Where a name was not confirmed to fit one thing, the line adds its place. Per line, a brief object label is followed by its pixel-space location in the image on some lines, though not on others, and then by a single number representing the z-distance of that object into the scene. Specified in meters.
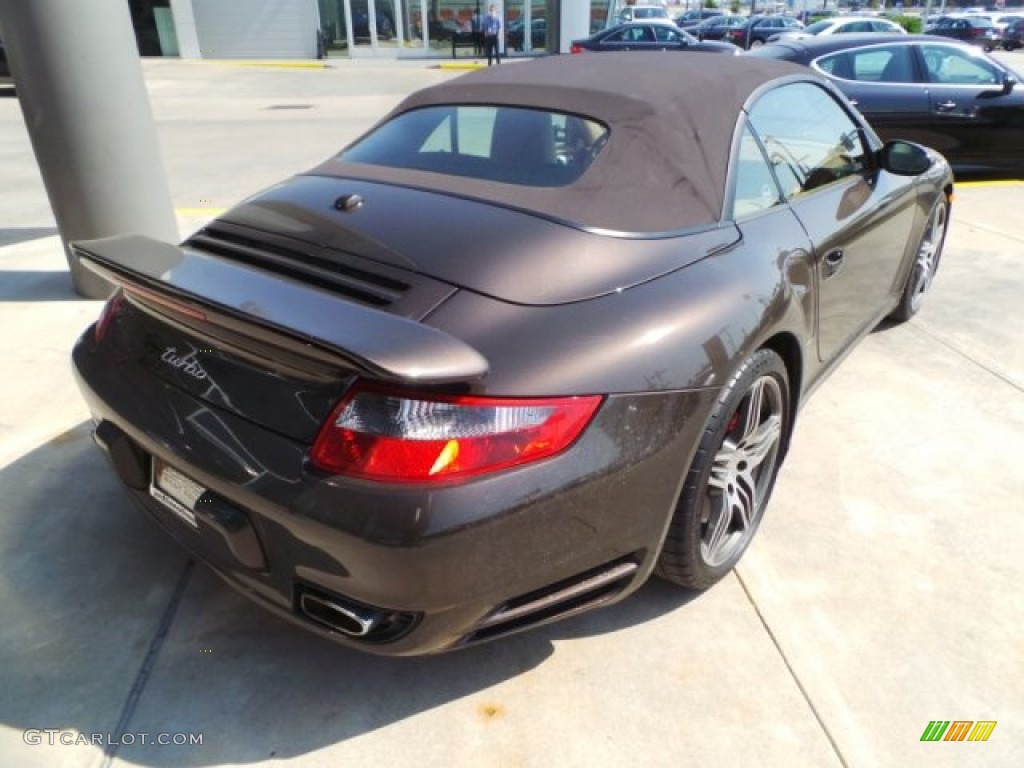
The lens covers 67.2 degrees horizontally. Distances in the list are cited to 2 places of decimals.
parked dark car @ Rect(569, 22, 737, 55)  19.89
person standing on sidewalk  23.22
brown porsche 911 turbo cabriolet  1.64
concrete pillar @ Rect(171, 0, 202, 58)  25.28
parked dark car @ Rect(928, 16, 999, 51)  30.89
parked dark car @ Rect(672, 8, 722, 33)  35.71
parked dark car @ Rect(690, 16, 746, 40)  29.77
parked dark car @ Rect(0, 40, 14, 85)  15.43
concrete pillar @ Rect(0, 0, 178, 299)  4.11
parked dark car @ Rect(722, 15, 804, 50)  26.98
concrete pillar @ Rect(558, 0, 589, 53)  26.81
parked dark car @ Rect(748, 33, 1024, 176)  7.89
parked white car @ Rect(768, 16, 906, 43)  18.47
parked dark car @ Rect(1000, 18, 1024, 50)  33.09
